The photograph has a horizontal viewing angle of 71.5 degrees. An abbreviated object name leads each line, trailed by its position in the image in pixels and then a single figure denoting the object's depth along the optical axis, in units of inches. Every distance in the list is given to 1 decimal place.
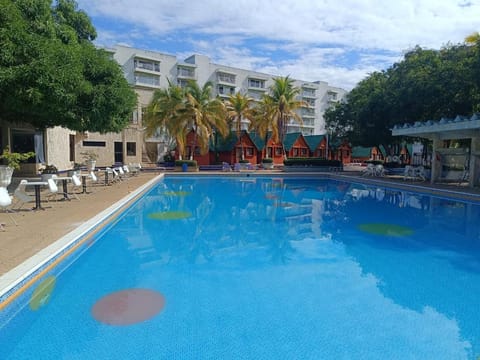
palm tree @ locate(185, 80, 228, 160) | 1047.0
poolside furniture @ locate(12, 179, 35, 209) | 312.5
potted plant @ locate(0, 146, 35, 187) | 305.4
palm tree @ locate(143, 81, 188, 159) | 1048.8
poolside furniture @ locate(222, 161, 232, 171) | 1095.0
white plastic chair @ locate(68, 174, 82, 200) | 424.5
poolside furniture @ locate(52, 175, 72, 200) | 405.1
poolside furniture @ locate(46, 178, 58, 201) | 353.7
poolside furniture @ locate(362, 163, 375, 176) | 931.7
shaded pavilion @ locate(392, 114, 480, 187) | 570.6
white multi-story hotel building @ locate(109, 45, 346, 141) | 1830.7
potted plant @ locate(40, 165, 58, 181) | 553.5
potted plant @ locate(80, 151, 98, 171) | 684.7
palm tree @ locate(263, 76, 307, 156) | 1219.6
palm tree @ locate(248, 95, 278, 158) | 1213.8
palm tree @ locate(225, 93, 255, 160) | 1222.9
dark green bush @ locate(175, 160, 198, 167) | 1073.6
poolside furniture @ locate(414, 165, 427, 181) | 796.6
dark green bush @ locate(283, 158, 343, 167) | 1155.3
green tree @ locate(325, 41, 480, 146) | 676.1
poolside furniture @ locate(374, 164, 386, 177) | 919.0
